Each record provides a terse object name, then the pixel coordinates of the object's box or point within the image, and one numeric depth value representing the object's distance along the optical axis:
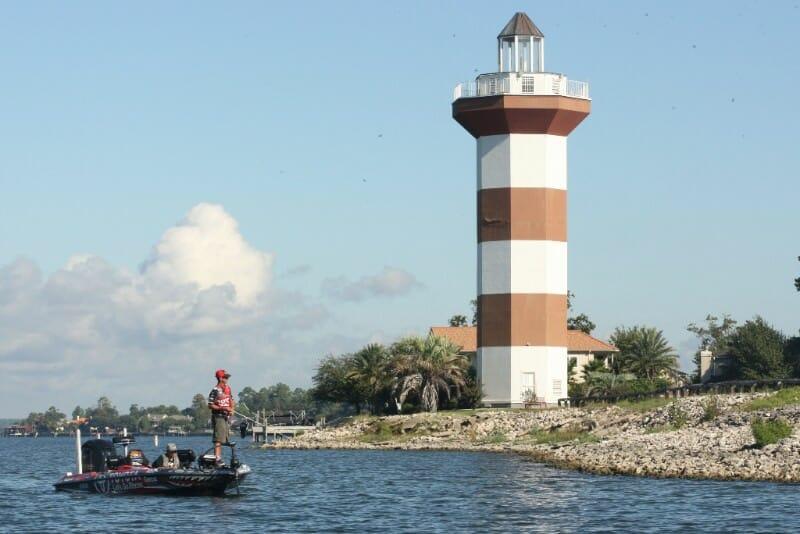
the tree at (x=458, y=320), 143.12
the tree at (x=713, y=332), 157.00
